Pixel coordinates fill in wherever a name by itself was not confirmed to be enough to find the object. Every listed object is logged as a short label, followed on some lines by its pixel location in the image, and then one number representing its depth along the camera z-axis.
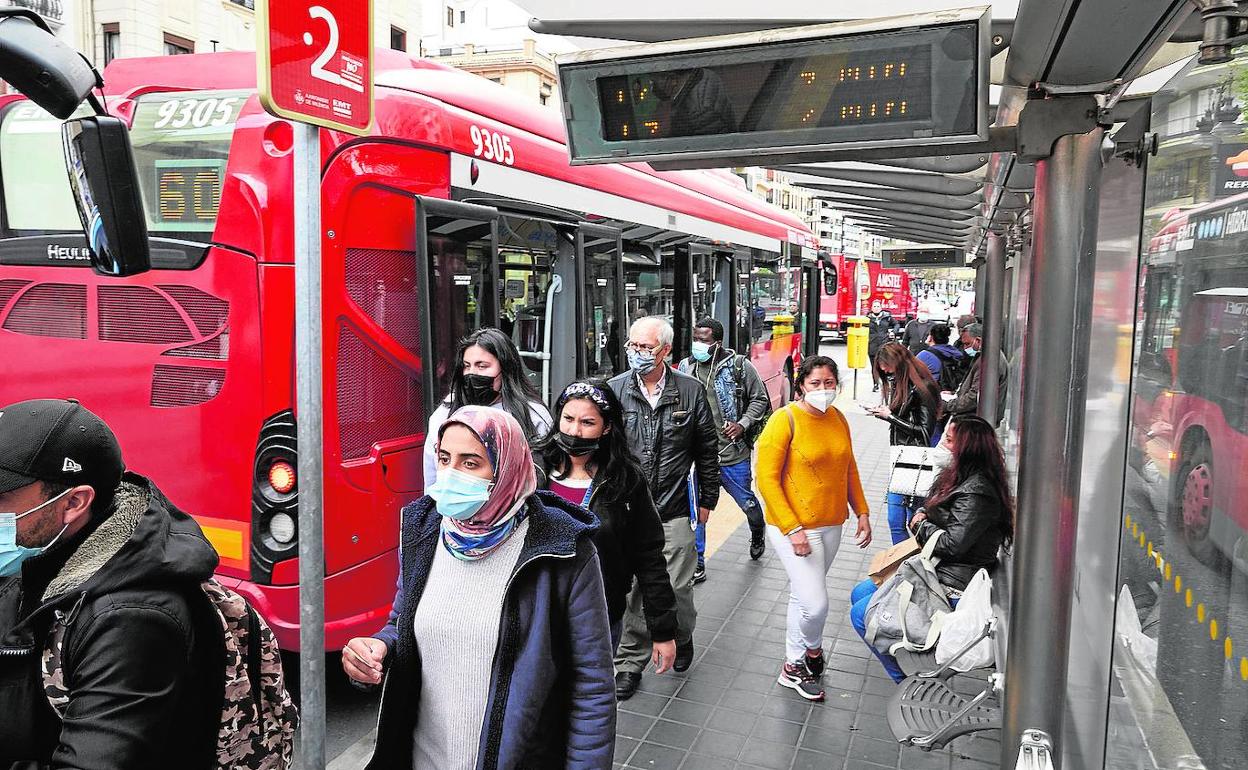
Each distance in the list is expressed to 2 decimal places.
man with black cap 1.86
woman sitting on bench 4.51
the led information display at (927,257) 18.62
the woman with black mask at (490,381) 4.75
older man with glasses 5.23
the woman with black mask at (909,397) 7.01
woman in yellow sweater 4.98
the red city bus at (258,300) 4.50
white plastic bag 4.10
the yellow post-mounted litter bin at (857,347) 18.31
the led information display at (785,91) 2.71
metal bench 3.96
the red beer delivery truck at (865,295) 36.71
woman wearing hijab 2.42
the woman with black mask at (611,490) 3.77
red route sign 2.29
